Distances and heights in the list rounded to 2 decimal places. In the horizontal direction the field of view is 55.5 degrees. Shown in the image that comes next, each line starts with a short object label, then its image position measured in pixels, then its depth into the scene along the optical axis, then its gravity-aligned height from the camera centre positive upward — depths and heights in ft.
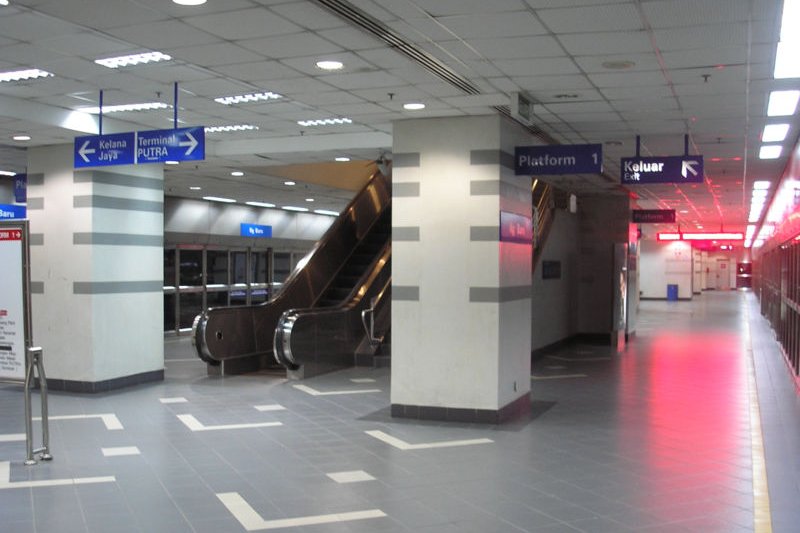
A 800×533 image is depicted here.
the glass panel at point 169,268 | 65.57 -0.07
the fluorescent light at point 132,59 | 21.89 +6.10
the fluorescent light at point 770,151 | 35.99 +5.66
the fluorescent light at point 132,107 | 28.77 +6.20
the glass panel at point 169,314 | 65.46 -4.04
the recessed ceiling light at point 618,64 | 21.56 +5.79
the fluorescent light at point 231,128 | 33.27 +6.18
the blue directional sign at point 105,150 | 29.14 +4.62
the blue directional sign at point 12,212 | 46.98 +3.50
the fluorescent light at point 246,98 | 26.91 +6.10
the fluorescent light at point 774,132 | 30.85 +5.67
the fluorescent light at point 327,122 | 31.55 +6.14
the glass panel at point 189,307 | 68.49 -3.75
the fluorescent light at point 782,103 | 25.13 +5.67
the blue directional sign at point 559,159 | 29.04 +4.16
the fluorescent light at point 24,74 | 24.20 +6.24
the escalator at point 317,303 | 41.11 -2.31
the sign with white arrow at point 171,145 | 27.40 +4.51
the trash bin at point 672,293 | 128.67 -4.48
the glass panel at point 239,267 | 74.49 +0.02
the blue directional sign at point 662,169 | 31.94 +4.13
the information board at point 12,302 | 23.73 -1.08
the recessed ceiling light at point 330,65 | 21.78 +5.85
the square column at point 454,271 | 28.50 -0.16
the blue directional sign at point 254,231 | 71.61 +3.53
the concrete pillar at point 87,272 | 35.27 -0.22
